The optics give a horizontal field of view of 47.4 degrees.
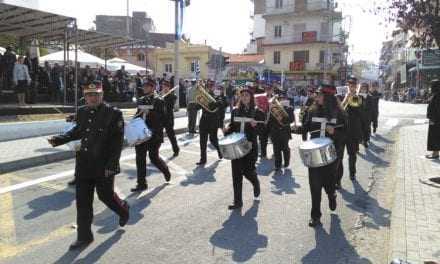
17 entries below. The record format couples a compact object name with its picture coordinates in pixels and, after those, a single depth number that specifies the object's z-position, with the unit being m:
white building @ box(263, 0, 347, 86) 65.50
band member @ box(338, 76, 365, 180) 9.63
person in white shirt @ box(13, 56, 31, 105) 17.38
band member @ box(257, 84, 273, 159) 11.17
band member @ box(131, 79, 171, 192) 8.52
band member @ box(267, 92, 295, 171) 10.73
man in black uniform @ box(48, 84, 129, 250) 5.60
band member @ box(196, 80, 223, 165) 11.20
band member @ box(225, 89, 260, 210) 7.47
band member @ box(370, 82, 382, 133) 17.50
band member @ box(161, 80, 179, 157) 11.08
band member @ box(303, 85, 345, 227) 6.67
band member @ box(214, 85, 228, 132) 11.16
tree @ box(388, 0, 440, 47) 8.65
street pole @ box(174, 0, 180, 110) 23.94
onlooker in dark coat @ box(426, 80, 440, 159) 10.76
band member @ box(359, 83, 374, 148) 14.38
